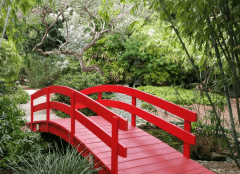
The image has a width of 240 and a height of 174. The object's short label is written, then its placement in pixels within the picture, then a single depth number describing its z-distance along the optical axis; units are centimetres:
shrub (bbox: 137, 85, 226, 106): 1026
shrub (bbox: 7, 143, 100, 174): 263
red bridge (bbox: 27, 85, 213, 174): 278
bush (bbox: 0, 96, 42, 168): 386
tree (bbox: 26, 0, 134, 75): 993
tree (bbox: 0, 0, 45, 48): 414
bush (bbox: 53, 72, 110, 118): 797
